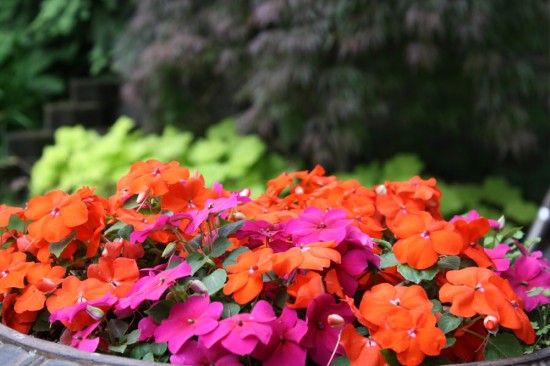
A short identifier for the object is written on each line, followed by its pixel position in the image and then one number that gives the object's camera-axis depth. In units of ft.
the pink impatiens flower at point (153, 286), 3.07
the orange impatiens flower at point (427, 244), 3.20
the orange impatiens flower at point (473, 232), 3.29
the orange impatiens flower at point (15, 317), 3.26
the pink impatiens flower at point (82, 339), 3.10
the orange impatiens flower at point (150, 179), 3.36
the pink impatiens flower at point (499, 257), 3.39
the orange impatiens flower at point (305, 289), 3.08
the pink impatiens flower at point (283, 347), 3.03
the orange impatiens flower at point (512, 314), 3.09
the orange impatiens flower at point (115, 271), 3.23
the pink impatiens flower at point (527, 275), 3.42
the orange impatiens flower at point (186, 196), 3.41
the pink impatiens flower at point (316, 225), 3.21
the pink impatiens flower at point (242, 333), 2.97
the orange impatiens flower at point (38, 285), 3.22
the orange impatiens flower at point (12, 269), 3.27
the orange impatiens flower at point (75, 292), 3.20
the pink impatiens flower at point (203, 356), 3.01
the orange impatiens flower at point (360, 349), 3.05
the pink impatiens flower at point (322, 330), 3.08
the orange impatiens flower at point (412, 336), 3.02
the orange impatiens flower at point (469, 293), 3.09
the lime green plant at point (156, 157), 11.14
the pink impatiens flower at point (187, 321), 3.03
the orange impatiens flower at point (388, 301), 3.09
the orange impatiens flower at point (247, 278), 3.08
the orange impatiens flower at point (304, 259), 3.07
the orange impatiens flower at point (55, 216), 3.27
